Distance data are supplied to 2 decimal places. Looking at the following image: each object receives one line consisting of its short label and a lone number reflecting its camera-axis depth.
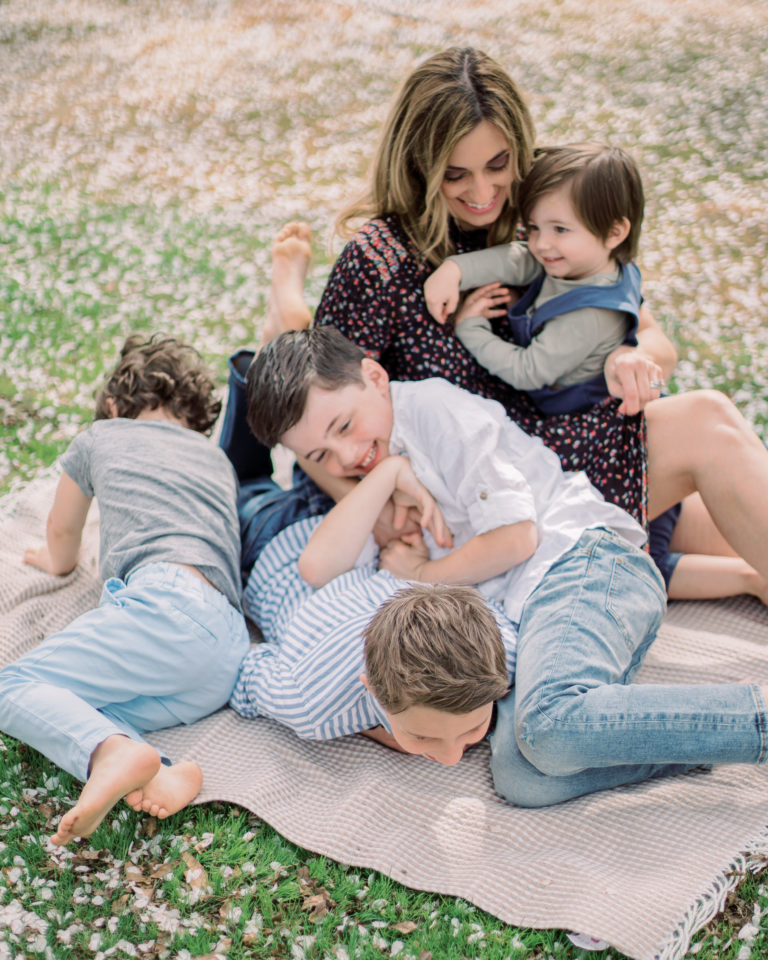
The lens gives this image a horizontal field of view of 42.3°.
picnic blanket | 2.67
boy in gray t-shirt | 3.00
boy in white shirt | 2.83
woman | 3.63
